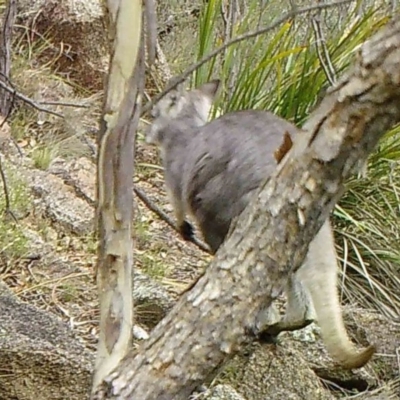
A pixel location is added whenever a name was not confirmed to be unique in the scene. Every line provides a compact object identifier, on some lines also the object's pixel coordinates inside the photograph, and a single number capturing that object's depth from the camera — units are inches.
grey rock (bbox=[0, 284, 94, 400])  209.2
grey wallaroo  213.3
